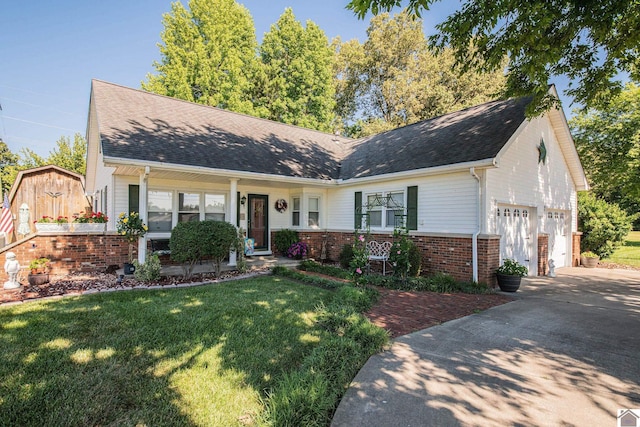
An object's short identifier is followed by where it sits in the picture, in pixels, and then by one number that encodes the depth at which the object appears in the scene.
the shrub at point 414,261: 8.74
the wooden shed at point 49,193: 15.02
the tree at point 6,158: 28.78
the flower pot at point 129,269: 7.81
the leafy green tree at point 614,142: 12.69
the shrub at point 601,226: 12.96
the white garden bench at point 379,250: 9.37
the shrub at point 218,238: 7.61
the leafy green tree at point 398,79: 23.70
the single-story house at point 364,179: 8.26
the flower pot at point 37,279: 7.02
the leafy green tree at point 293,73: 23.50
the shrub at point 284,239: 11.80
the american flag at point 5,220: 11.96
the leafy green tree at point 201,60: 21.42
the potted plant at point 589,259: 12.25
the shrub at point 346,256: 10.46
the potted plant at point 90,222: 8.56
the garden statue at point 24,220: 10.34
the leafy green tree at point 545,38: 5.33
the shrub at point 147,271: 7.58
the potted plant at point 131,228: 7.71
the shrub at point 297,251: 11.54
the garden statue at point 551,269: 10.03
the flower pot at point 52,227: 8.04
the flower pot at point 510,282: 7.67
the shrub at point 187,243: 7.35
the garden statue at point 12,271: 6.71
